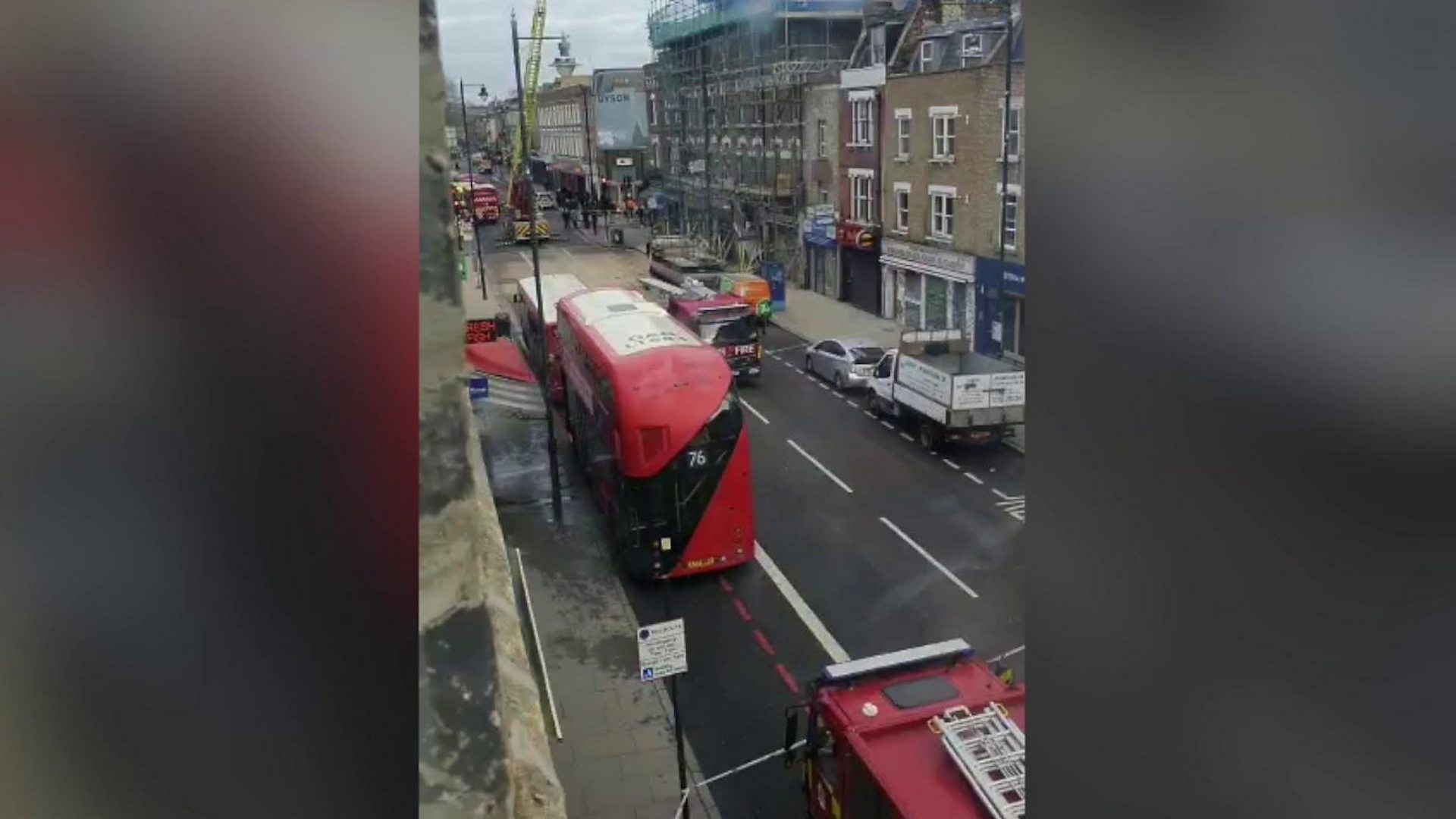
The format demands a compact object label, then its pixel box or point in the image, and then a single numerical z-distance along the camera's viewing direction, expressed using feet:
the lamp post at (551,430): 50.42
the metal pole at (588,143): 184.65
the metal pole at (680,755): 29.22
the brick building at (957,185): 73.92
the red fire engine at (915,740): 21.30
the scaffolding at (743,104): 109.09
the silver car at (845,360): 73.82
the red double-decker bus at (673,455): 42.01
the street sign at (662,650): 28.94
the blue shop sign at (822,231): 104.99
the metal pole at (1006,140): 58.09
